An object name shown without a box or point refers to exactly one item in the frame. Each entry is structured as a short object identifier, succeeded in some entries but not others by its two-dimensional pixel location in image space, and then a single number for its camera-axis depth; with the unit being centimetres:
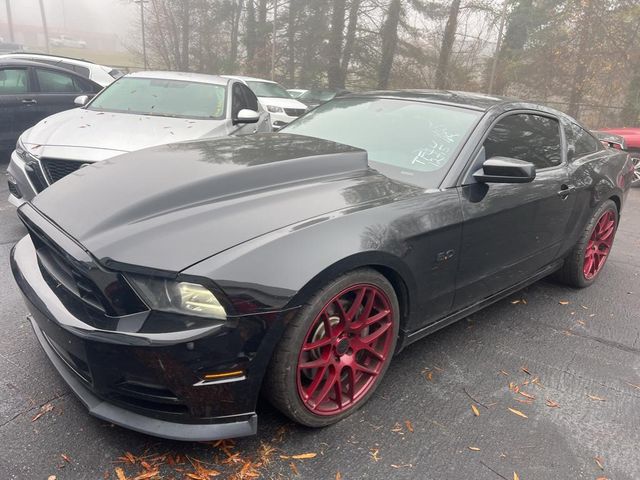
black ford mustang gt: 181
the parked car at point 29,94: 672
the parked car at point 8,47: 3116
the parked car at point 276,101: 1180
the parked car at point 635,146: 928
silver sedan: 411
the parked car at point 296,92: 1629
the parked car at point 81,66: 866
